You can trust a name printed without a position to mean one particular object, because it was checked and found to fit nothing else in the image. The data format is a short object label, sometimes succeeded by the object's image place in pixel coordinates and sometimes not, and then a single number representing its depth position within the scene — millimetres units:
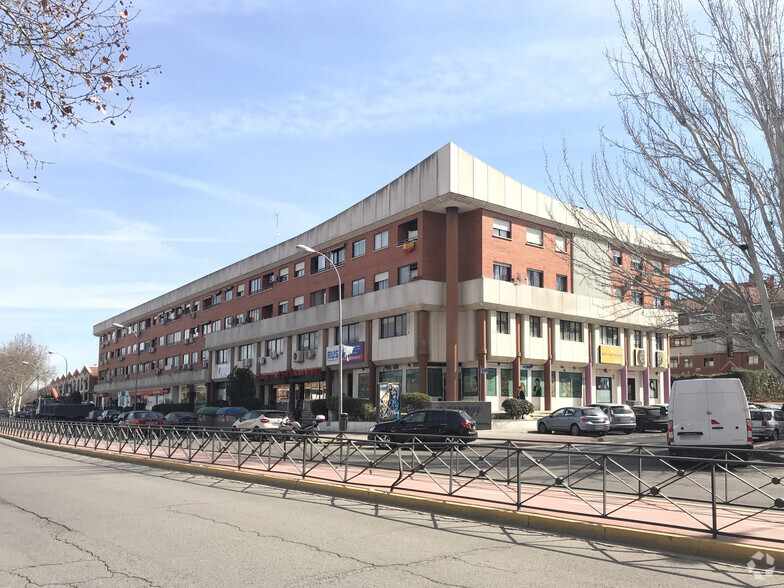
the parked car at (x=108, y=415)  47781
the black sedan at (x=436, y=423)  22594
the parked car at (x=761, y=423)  25516
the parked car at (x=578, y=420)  28094
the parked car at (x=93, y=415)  51206
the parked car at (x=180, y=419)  36688
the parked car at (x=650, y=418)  30516
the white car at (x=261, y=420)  32031
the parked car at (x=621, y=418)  29484
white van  15953
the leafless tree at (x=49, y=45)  7293
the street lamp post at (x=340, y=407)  30906
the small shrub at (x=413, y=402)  33812
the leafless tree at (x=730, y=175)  17141
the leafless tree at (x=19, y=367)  96125
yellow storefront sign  43062
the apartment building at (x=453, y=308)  36375
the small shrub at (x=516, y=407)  34531
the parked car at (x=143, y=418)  36031
